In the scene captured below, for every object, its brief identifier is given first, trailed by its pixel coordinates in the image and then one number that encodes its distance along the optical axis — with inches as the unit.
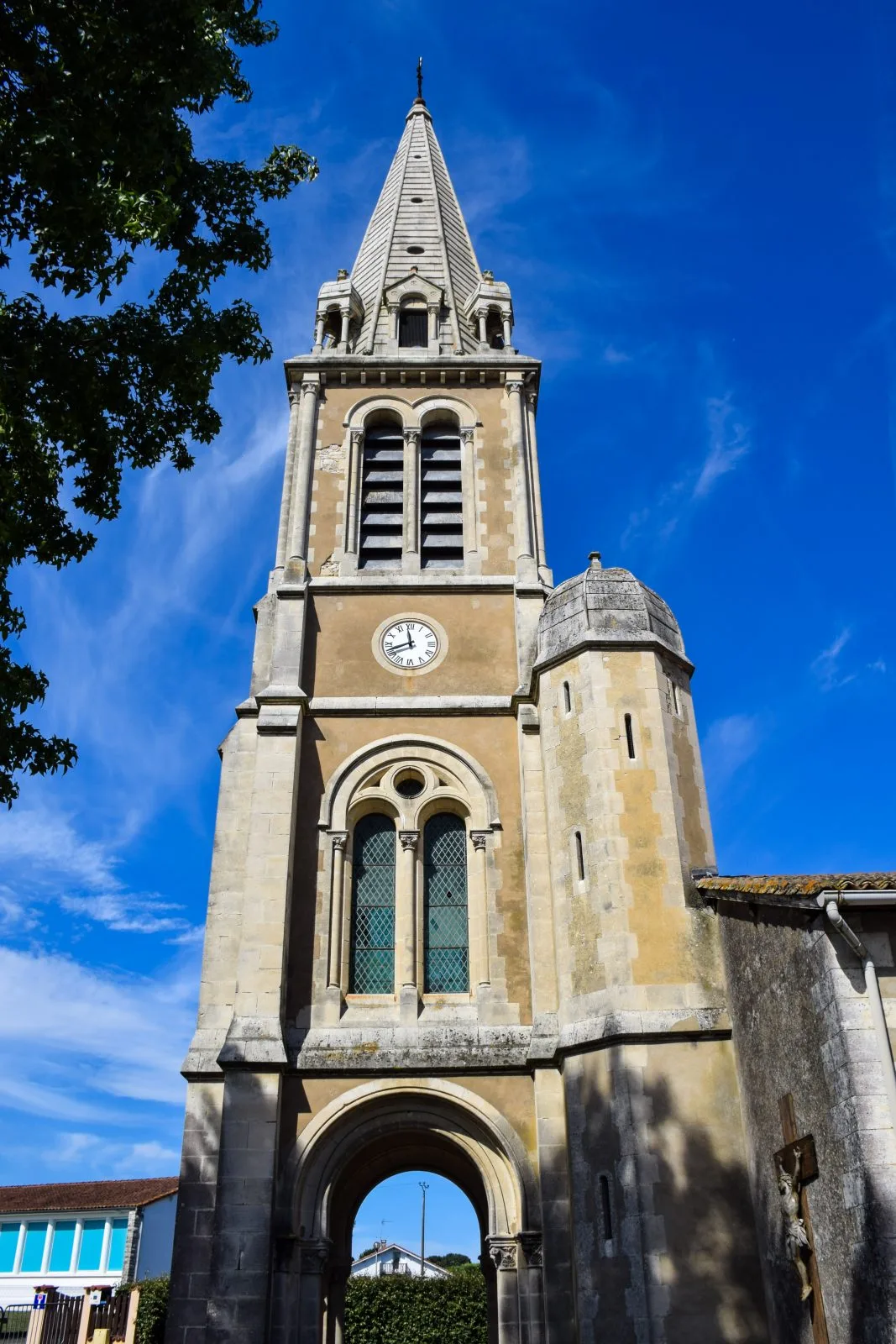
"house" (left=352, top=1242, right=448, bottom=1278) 2534.4
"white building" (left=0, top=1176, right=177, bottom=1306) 1504.7
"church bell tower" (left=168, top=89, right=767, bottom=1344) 510.9
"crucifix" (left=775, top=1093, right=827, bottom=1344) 409.4
